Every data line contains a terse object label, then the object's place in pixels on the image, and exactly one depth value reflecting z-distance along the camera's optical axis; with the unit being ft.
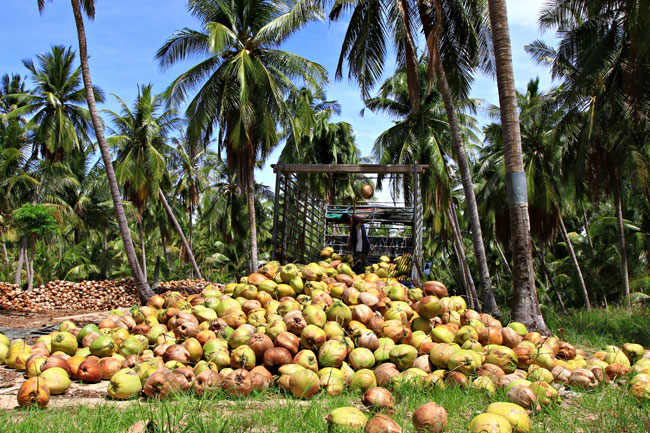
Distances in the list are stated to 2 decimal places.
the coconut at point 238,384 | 11.98
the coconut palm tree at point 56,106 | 80.12
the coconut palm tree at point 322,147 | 79.82
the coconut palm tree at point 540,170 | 67.41
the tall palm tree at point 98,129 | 41.63
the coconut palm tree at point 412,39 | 37.63
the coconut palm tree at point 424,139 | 69.82
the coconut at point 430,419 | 9.42
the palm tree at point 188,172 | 96.94
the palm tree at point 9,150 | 81.46
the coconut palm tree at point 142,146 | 78.22
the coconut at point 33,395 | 11.30
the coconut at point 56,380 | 12.34
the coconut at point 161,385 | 11.73
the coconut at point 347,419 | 9.21
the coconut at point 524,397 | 10.96
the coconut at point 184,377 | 12.05
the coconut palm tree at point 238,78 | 56.54
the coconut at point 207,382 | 11.94
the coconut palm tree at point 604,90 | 46.47
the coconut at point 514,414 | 9.48
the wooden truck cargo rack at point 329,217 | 30.50
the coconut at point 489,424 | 8.93
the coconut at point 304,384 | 11.93
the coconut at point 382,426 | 8.95
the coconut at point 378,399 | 10.82
